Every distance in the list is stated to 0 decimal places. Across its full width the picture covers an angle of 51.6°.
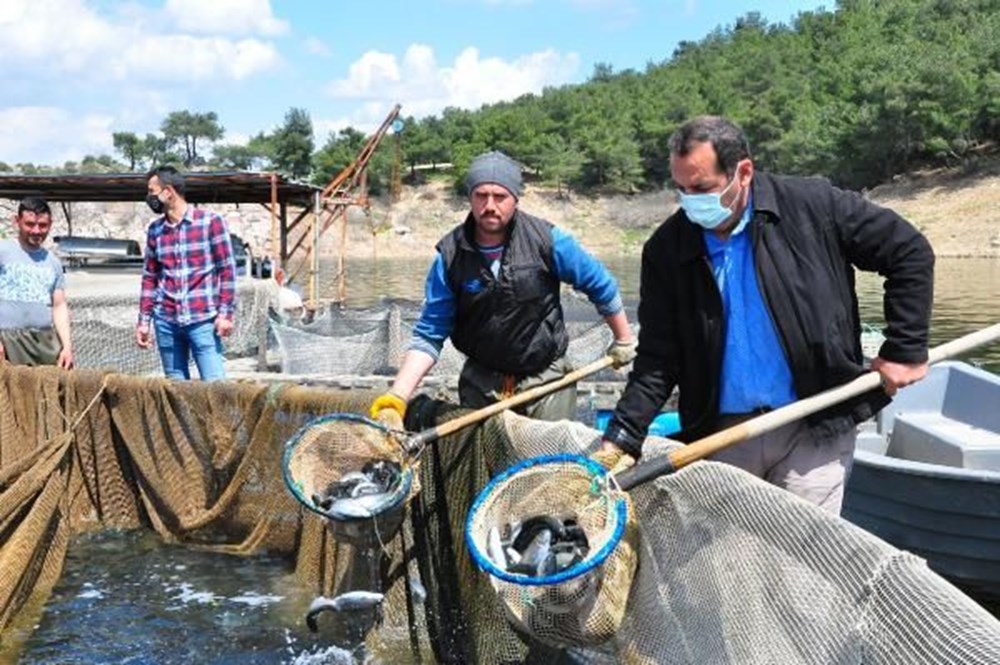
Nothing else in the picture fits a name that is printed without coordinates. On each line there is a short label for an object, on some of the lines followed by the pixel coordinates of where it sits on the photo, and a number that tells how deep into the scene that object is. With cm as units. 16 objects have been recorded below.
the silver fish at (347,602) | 448
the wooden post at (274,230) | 1716
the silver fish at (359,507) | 399
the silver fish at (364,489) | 414
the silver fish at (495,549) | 307
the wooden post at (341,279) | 2042
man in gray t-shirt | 686
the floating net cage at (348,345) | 1170
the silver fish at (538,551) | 300
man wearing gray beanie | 445
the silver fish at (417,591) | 473
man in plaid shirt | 712
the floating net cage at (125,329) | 1091
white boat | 584
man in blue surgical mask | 331
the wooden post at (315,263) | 1753
